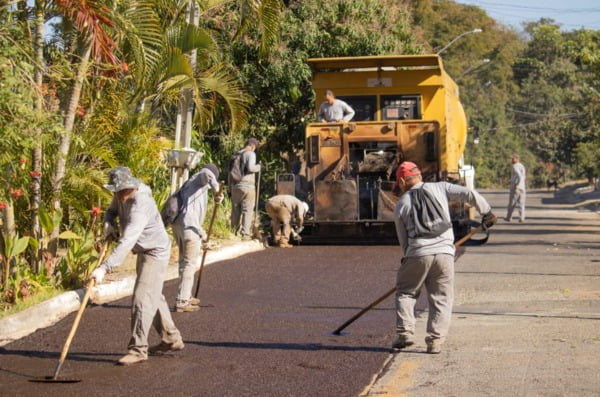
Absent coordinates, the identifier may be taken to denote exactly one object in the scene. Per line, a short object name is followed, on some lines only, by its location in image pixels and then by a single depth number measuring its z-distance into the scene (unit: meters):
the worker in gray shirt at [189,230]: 11.32
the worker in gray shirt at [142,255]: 8.34
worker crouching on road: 19.16
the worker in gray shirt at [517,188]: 26.84
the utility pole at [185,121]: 16.89
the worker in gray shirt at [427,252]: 8.63
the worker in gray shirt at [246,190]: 19.38
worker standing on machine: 20.66
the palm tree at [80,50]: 10.63
